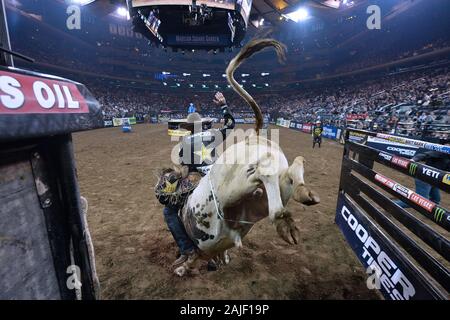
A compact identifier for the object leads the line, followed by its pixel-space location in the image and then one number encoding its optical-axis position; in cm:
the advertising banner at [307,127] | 2237
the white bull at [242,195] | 148
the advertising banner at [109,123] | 2539
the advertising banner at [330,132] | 1846
